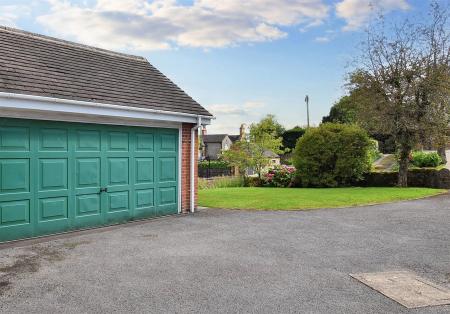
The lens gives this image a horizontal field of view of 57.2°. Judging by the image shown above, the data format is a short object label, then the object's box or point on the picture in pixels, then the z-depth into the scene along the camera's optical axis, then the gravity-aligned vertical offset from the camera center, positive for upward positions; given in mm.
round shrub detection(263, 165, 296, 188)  20766 -1058
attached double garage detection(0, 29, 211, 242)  7766 +69
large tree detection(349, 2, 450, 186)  17891 +3048
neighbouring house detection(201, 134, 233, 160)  69312 +2240
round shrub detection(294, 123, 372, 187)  19047 +20
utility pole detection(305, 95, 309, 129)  47788 +6238
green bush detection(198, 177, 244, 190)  21047 -1348
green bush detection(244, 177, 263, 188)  21458 -1343
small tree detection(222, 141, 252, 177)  22836 -22
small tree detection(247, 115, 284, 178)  22844 +697
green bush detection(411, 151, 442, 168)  24484 -233
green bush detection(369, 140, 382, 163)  19375 +348
